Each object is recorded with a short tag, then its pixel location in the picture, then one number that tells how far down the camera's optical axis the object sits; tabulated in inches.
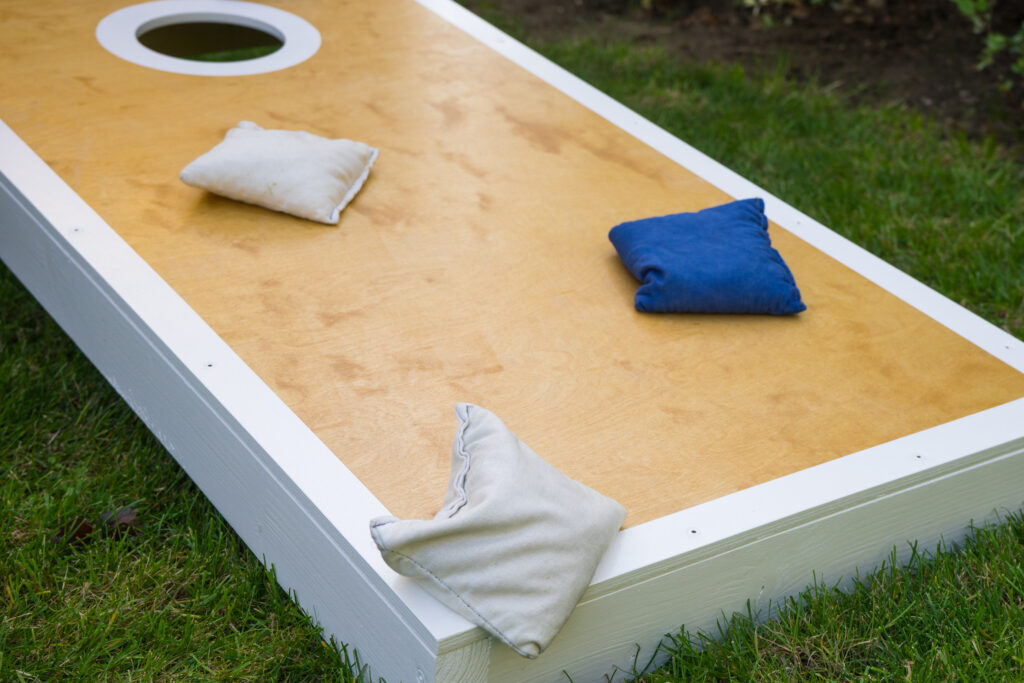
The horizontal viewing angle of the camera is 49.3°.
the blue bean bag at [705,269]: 72.7
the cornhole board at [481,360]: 57.6
